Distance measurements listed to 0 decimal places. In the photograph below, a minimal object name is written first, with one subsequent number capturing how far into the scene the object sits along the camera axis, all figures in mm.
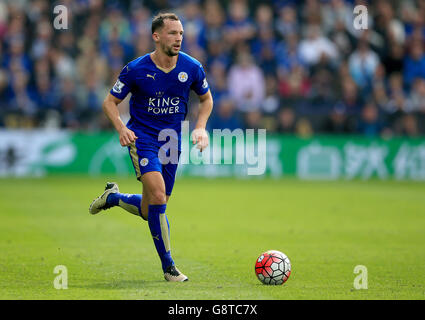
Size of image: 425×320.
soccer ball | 15383
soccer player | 16078
